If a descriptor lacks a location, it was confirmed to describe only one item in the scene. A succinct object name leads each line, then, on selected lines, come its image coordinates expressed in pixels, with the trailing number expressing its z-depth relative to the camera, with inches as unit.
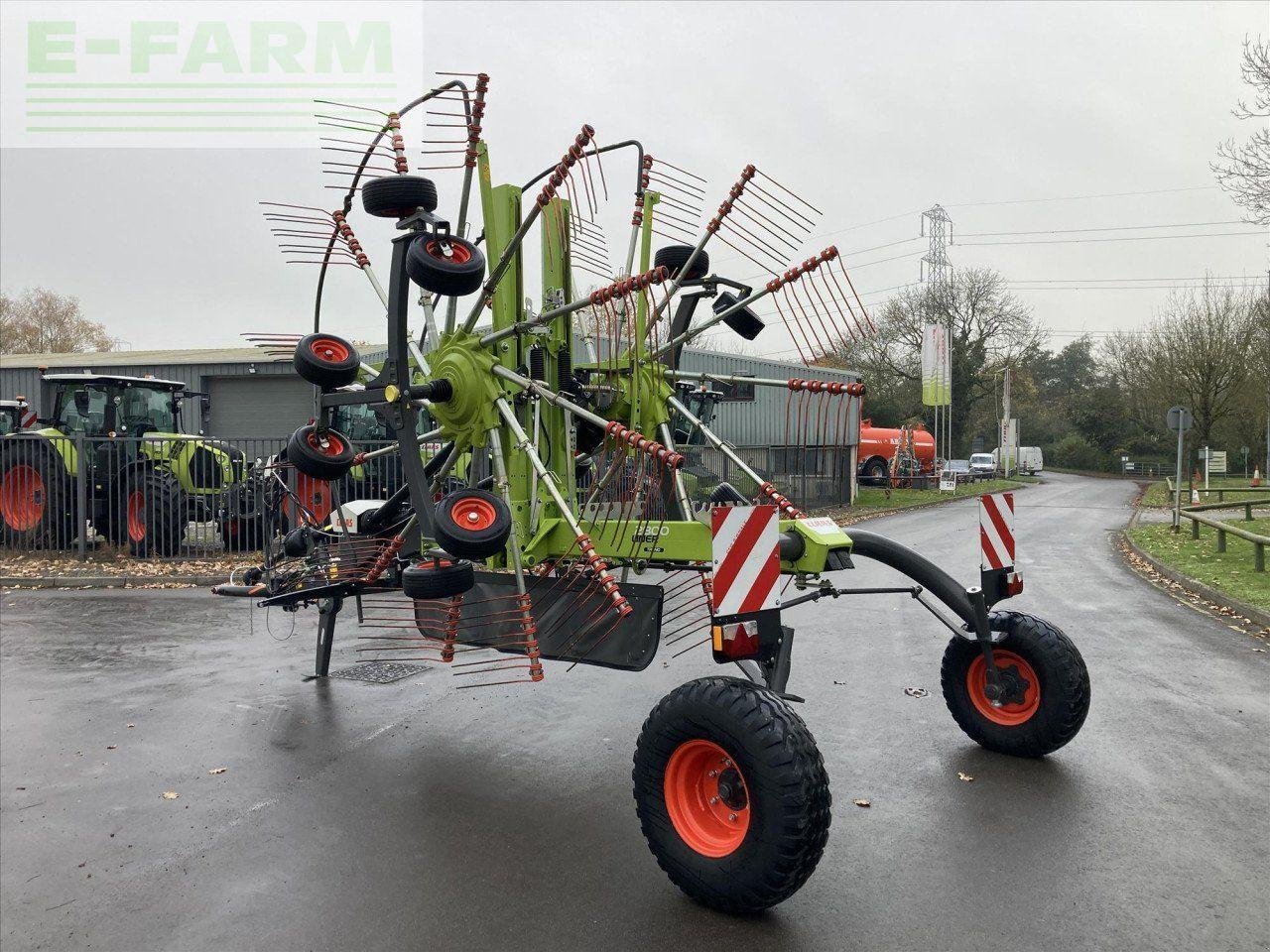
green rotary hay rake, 138.8
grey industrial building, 1006.4
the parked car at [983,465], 1972.2
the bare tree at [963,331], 1812.3
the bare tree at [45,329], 1902.1
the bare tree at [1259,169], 559.5
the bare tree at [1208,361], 1064.8
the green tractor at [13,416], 621.6
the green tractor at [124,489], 521.3
